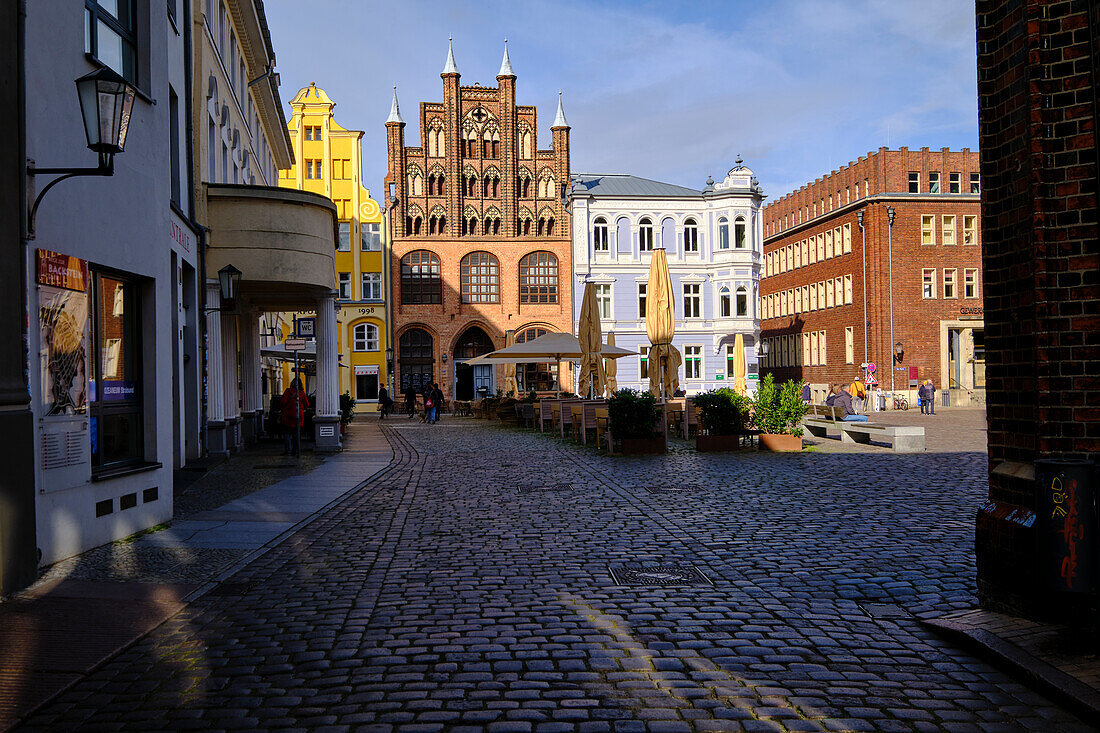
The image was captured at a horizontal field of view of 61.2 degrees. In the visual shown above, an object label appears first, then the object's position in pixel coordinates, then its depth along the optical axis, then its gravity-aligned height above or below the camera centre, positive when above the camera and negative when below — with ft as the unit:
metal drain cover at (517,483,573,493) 43.55 -5.29
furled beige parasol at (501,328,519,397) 170.91 -0.42
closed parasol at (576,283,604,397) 88.43 +3.04
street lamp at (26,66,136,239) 24.50 +7.13
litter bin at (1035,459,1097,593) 15.57 -2.69
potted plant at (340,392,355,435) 99.30 -3.32
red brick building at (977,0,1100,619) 17.16 +1.47
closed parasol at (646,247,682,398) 72.30 +4.39
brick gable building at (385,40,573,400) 173.88 +27.30
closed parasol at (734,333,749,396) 97.60 +1.28
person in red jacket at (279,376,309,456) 63.36 -2.12
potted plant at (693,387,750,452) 61.93 -3.28
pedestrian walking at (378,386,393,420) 152.00 -3.88
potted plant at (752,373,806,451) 61.16 -2.90
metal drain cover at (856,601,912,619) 19.48 -5.15
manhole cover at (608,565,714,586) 22.95 -5.16
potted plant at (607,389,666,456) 61.46 -3.33
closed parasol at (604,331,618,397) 102.11 +0.29
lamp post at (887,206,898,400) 172.86 +25.70
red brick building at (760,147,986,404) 173.58 +18.72
